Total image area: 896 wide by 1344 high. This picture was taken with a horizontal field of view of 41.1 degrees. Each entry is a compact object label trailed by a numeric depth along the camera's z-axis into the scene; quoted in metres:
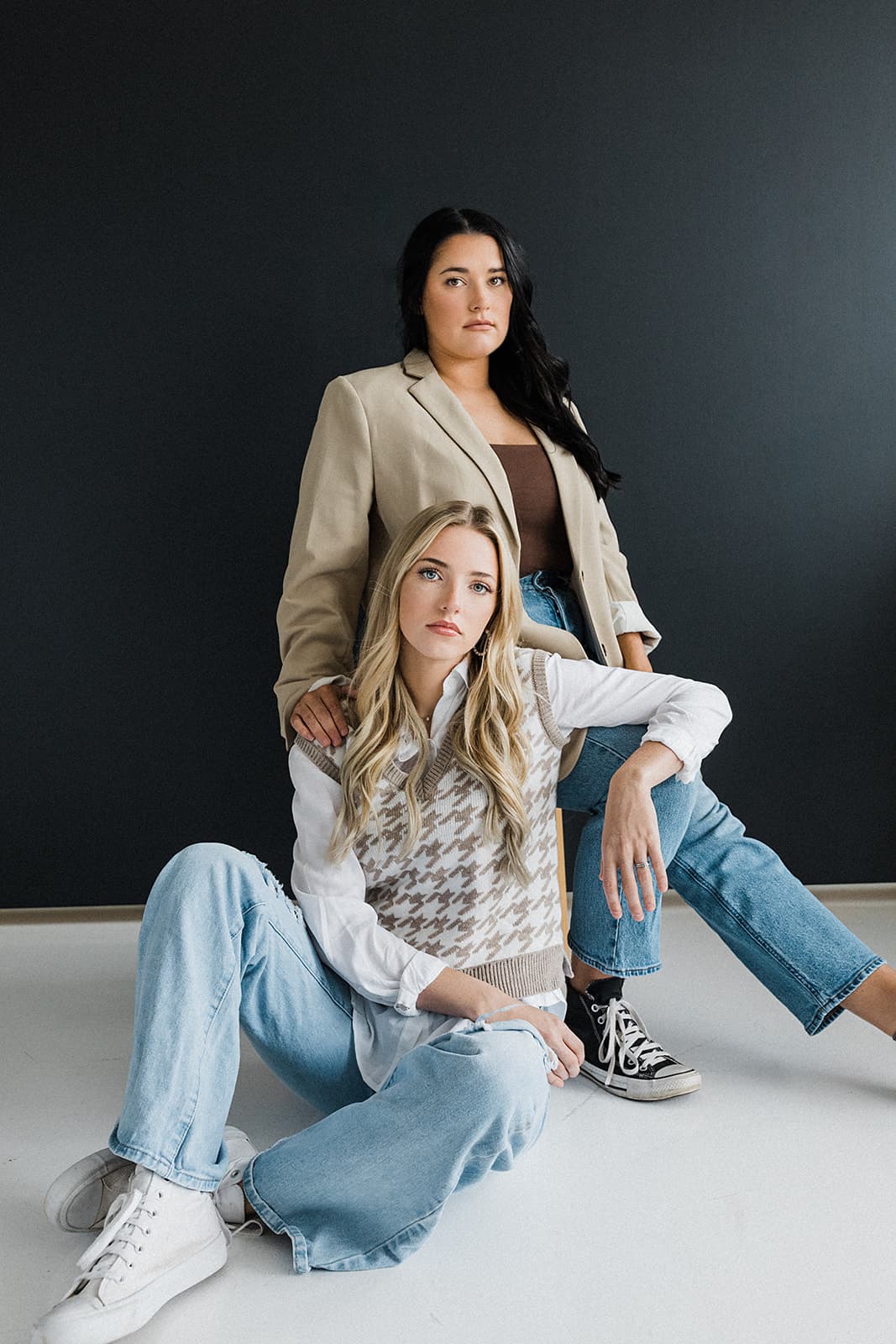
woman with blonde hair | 1.18
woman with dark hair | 1.68
